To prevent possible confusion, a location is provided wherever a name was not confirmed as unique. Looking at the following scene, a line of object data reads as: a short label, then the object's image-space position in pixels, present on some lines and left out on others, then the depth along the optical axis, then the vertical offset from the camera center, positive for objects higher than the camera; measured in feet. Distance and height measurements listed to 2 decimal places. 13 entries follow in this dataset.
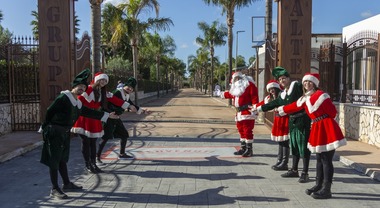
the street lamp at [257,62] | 52.38 +2.96
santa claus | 28.84 -1.37
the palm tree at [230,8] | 88.63 +17.78
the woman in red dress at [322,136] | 18.66 -2.40
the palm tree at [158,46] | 161.66 +17.12
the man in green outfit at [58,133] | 18.83 -2.23
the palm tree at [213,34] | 155.94 +20.22
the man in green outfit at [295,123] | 21.62 -2.07
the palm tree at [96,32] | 48.52 +6.50
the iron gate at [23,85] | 40.86 +0.05
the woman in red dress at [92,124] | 23.41 -2.25
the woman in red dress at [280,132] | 24.23 -2.86
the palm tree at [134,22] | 85.20 +14.07
